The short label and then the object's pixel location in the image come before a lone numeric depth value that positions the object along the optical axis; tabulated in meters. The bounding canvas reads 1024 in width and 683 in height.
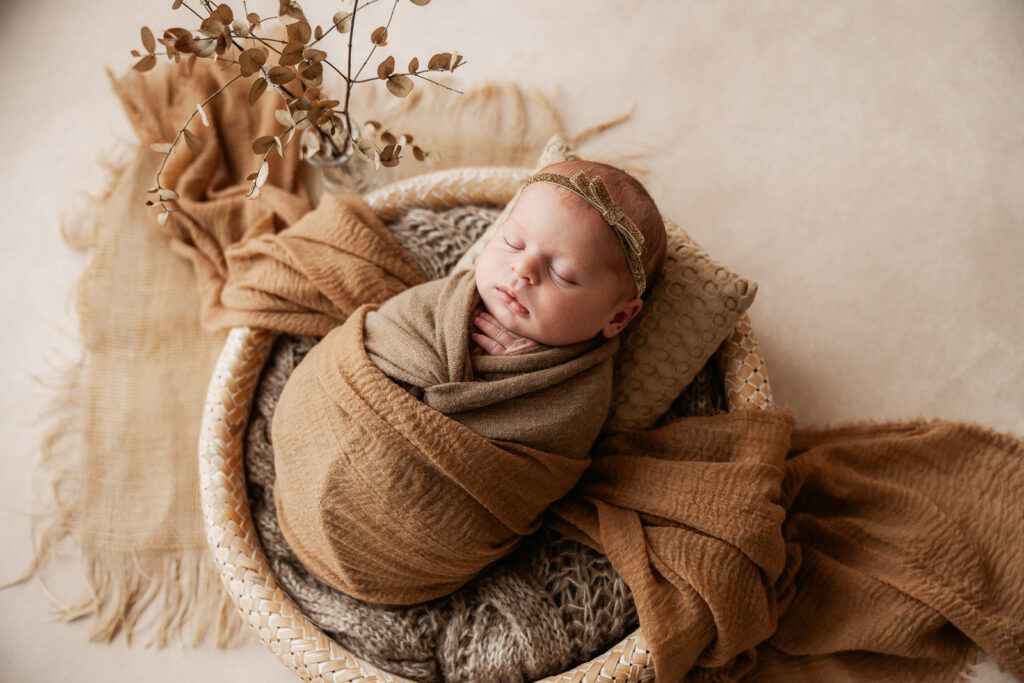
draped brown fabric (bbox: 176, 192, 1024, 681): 1.17
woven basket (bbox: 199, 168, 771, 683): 1.20
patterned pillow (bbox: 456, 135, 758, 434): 1.32
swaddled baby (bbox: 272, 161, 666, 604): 1.15
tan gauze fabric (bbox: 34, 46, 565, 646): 1.56
